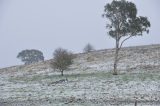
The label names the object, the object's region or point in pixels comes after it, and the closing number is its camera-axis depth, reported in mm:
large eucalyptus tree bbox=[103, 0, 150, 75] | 71812
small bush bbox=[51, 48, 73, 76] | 71688
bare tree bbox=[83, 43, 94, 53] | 140400
